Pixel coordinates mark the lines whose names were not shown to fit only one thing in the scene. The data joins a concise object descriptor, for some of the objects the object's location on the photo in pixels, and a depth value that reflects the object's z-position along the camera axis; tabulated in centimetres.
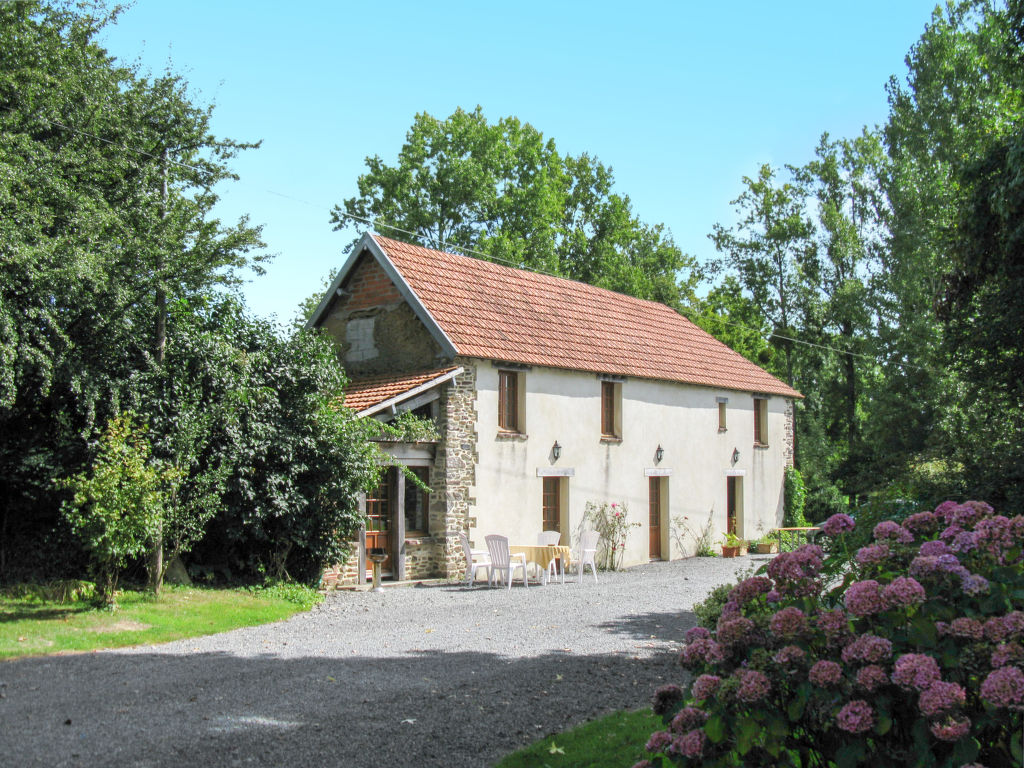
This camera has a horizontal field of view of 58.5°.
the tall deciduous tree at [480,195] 3494
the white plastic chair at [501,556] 1658
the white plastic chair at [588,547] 1811
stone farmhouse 1806
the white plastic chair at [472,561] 1686
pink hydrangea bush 335
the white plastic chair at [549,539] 1875
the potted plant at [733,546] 2453
